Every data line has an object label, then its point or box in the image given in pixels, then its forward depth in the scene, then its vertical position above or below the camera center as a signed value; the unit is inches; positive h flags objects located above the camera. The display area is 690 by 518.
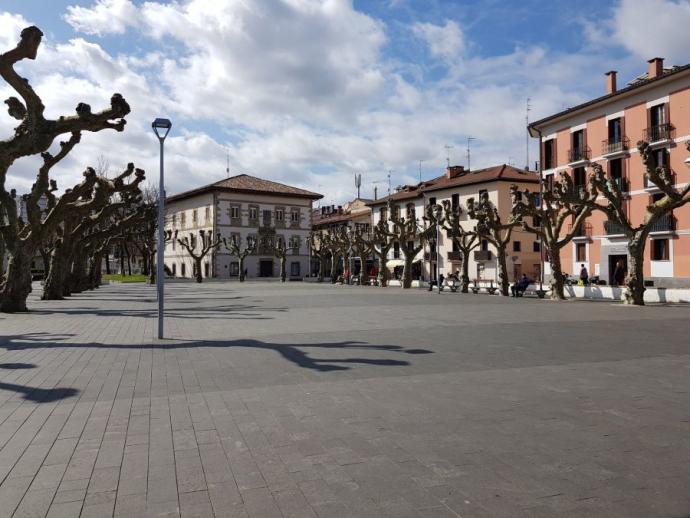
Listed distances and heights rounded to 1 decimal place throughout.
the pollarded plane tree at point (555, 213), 919.7 +97.1
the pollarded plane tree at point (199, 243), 2265.7 +142.8
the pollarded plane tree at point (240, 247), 2415.5 +115.4
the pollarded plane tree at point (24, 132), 544.4 +151.4
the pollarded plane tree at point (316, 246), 2462.1 +120.1
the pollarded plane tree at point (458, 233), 1360.9 +87.6
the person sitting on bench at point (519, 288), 1139.3 -43.9
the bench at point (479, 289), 1296.6 -51.3
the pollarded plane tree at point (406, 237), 1596.9 +89.7
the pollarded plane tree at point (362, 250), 1886.8 +66.9
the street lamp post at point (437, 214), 1482.3 +145.3
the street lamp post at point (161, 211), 444.8 +52.5
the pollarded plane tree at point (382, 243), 1724.9 +81.3
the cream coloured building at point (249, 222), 2711.6 +253.8
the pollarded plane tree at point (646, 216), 801.6 +77.8
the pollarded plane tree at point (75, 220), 848.7 +94.0
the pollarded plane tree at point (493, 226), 1181.7 +87.4
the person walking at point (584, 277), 1333.7 -28.1
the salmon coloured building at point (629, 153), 1262.3 +286.0
